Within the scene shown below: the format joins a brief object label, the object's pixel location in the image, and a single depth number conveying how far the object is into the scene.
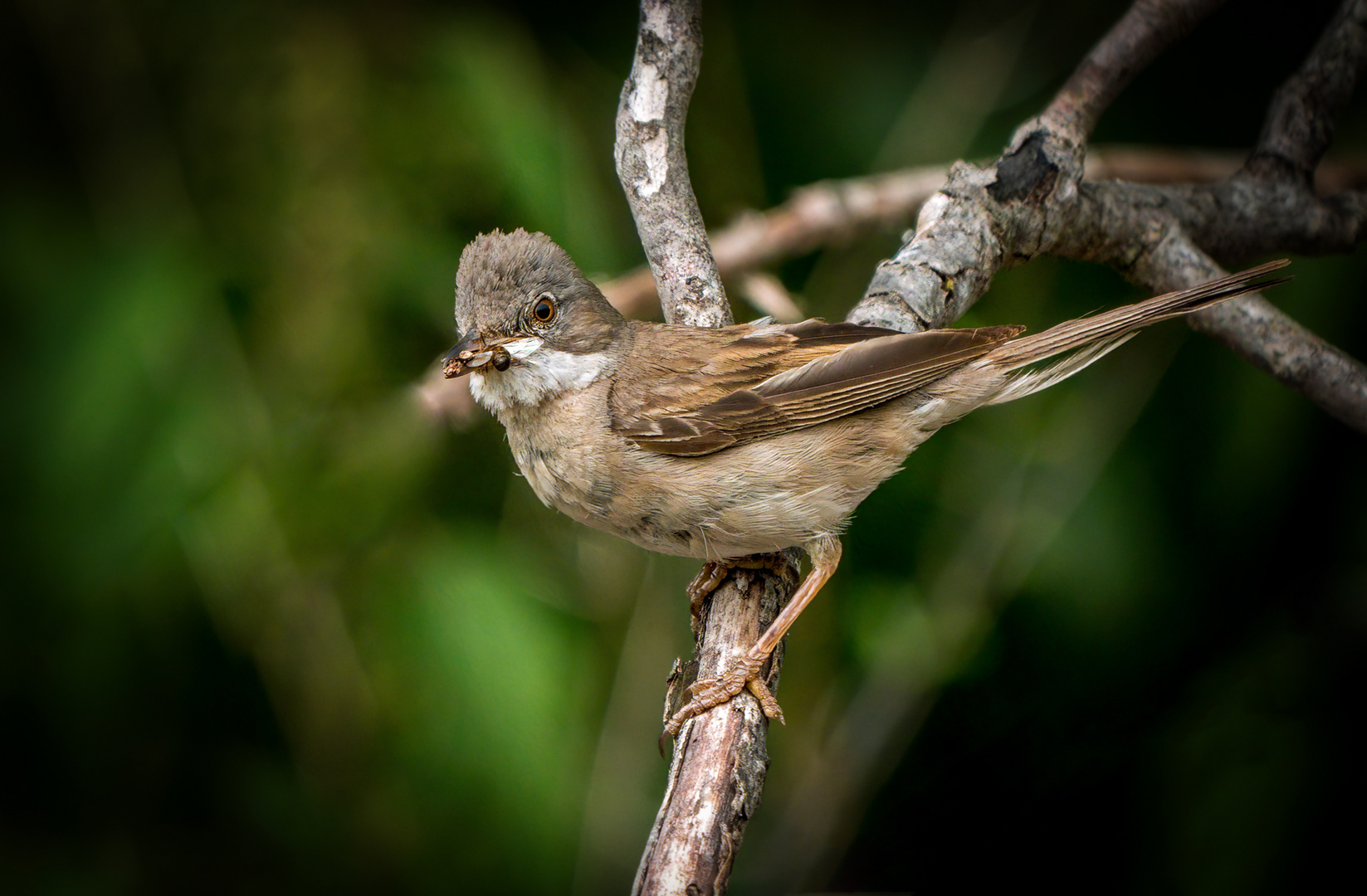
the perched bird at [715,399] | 5.26
